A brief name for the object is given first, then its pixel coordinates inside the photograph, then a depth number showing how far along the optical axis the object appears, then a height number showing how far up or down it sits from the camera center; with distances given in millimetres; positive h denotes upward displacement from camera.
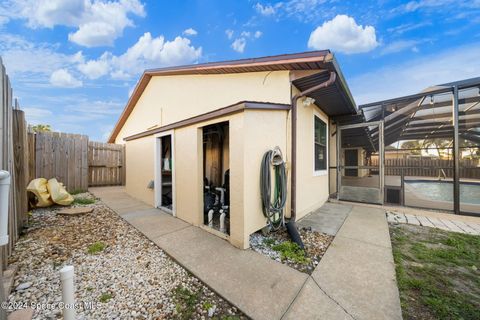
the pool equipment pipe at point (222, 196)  4758 -960
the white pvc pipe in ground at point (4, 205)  1129 -271
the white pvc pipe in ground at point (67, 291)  1091 -808
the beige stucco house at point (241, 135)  2939 +595
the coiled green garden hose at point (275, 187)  3047 -495
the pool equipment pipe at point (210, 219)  3592 -1182
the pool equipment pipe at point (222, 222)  3345 -1167
